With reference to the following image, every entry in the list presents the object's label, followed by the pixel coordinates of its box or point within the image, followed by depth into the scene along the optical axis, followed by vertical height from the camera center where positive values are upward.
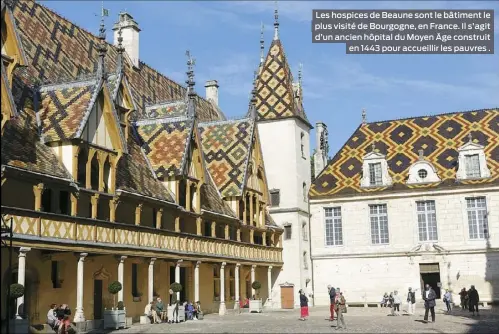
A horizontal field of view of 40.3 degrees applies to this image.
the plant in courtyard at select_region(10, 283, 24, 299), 16.83 -0.20
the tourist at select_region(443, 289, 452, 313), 30.81 -1.12
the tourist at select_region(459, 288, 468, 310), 32.12 -1.13
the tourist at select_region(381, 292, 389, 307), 36.08 -1.31
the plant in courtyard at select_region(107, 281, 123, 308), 21.62 -0.20
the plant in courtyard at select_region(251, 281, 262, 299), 33.75 -0.35
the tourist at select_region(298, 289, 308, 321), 25.03 -1.06
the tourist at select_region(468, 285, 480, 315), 27.62 -0.98
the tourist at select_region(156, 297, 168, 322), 24.69 -1.12
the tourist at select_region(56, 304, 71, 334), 18.28 -0.99
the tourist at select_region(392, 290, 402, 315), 28.88 -1.15
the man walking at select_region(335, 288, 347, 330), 20.42 -0.92
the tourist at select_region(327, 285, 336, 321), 23.70 -0.77
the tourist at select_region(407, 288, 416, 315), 28.60 -1.14
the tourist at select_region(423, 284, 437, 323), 22.61 -0.87
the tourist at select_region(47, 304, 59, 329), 18.89 -1.02
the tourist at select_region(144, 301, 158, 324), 24.55 -1.18
